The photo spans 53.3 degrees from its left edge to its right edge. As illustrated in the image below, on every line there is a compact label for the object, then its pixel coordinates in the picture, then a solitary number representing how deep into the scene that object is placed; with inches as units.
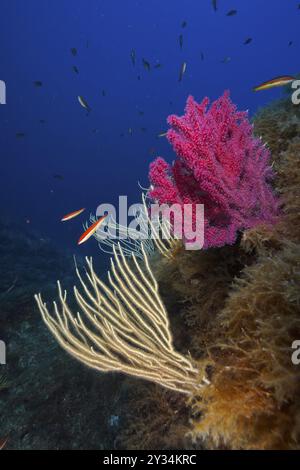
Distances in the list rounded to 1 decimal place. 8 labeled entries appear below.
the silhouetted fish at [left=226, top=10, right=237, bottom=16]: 459.0
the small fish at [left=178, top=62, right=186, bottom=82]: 313.0
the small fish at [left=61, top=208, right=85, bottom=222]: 171.6
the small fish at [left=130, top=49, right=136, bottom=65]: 365.1
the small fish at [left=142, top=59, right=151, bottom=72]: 374.9
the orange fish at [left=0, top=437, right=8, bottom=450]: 123.3
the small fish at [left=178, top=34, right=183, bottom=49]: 348.5
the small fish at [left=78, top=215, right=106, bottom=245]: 130.6
